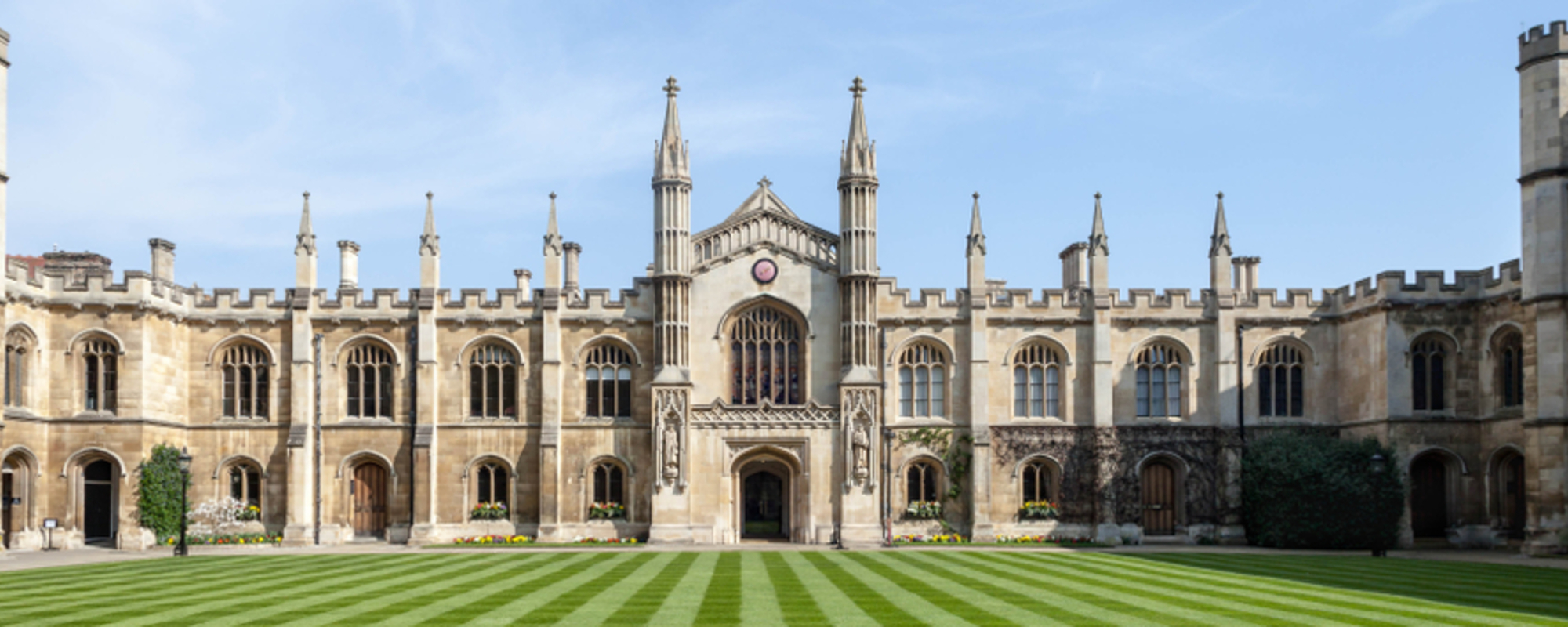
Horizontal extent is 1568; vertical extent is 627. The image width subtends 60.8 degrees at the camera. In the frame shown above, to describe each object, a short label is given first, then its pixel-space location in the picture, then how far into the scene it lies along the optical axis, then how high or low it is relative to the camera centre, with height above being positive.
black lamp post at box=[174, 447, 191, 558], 35.19 -2.95
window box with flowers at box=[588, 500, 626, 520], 41.72 -4.58
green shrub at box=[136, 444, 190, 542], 39.28 -3.70
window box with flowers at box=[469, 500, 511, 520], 41.78 -4.57
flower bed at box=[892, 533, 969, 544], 40.59 -5.34
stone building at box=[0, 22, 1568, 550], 41.03 -0.84
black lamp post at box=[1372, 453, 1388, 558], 33.55 -4.65
